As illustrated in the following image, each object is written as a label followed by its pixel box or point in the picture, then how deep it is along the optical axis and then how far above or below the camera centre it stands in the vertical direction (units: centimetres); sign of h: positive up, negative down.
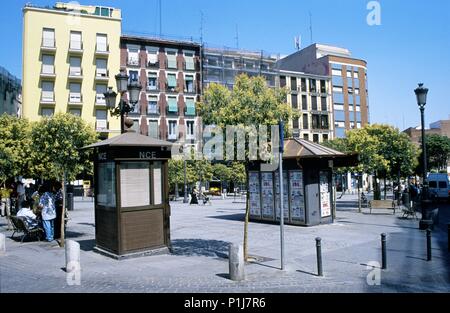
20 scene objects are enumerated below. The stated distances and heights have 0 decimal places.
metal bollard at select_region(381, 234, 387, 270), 834 -173
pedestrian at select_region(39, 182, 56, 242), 1177 -81
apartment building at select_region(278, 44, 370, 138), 6244 +1583
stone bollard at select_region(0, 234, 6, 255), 990 -154
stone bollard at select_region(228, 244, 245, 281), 734 -156
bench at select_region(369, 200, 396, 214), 2010 -139
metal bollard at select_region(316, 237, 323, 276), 771 -163
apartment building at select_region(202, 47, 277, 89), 5300 +1640
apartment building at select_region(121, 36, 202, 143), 4816 +1268
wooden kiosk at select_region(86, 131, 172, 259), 920 -35
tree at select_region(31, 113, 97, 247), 1130 +120
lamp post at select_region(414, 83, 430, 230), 1412 +193
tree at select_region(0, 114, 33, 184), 1648 +162
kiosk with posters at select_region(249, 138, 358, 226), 1504 -24
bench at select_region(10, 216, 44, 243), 1184 -136
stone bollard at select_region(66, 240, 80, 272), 766 -143
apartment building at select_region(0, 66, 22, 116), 4422 +1126
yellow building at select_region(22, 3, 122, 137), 4303 +1415
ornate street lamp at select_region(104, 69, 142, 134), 1179 +276
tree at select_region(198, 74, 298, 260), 905 +176
